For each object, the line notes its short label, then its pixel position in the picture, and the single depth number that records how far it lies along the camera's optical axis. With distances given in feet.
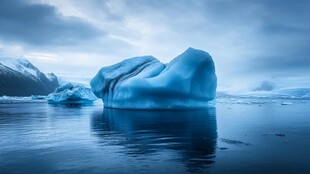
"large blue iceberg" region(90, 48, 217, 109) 77.30
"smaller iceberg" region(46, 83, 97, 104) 152.87
